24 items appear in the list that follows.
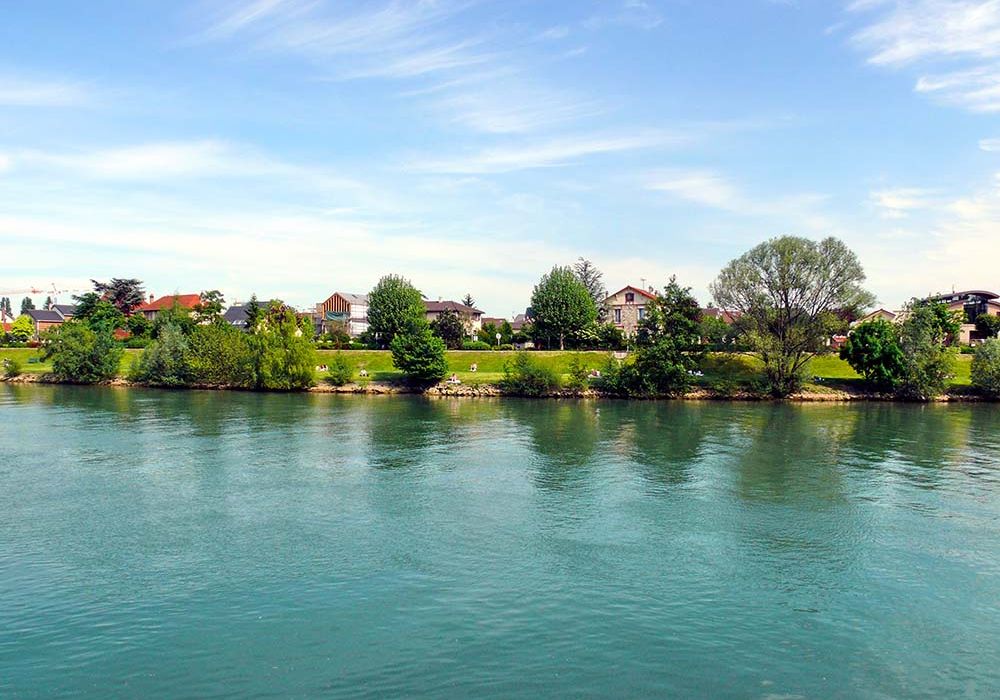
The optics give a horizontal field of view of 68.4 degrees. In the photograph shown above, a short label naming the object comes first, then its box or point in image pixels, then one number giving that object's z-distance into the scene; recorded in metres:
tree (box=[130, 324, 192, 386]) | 101.75
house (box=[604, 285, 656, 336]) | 135.00
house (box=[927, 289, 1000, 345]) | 123.02
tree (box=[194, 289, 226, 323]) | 138.12
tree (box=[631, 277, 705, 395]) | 89.00
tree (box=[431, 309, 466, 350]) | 125.19
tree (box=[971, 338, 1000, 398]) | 84.38
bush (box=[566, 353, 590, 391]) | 91.81
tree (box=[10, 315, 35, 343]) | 151.48
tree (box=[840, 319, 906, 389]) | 85.25
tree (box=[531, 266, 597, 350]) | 124.62
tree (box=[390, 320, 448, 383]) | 94.25
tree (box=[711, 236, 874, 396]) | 86.94
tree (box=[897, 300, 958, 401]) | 84.50
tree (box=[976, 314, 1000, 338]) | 115.75
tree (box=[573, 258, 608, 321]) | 170.88
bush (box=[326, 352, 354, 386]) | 97.12
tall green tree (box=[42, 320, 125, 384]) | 106.75
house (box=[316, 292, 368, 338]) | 159.85
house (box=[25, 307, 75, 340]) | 179.25
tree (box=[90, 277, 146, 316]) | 161.12
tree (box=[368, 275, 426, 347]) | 128.12
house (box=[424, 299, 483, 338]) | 147.75
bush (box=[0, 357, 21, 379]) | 112.12
